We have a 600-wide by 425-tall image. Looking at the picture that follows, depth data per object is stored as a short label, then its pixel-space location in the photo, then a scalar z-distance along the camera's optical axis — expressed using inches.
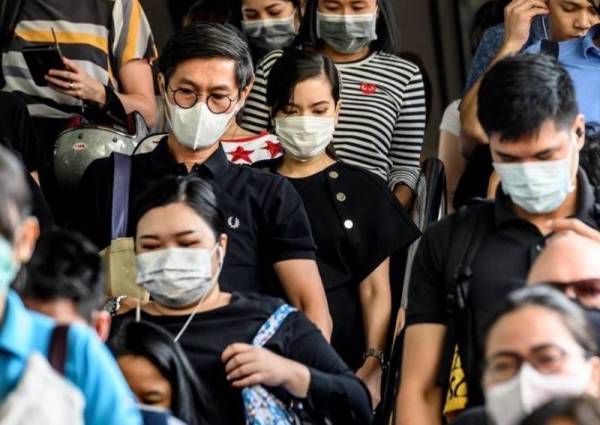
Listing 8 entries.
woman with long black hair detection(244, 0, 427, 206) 441.0
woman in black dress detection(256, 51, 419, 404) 398.3
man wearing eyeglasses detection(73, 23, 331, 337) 371.4
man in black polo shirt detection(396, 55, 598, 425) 324.2
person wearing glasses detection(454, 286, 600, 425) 274.0
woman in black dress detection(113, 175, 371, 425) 322.7
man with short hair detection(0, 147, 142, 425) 246.3
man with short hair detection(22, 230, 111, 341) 269.1
